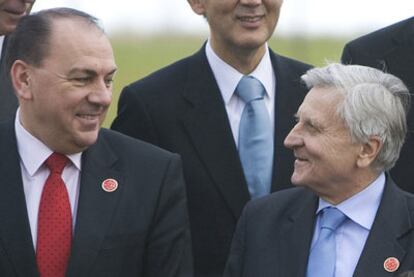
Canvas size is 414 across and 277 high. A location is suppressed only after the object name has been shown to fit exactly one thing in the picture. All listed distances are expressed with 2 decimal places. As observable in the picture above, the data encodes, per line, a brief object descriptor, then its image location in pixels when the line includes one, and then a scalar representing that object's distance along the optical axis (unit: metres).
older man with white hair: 11.48
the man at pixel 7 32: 12.76
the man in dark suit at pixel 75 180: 11.60
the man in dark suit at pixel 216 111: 13.01
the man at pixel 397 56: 13.00
